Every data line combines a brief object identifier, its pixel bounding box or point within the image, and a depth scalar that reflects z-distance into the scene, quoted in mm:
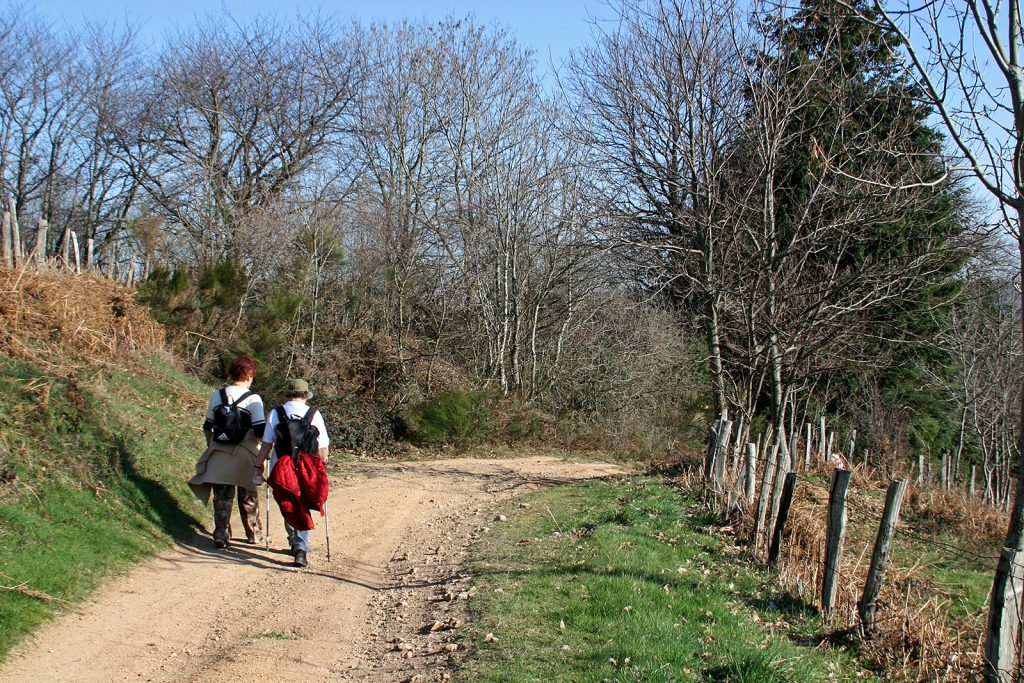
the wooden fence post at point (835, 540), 7789
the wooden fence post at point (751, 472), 11234
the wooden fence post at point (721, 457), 12412
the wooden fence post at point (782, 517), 9086
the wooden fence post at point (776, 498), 10012
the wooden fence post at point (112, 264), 17281
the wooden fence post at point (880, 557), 7332
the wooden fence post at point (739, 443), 12750
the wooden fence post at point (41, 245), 13477
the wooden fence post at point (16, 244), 13458
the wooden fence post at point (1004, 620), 5699
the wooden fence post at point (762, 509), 9953
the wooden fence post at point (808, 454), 18750
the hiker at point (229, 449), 8844
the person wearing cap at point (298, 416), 8492
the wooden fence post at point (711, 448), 13180
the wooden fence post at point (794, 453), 16917
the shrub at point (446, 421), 20016
